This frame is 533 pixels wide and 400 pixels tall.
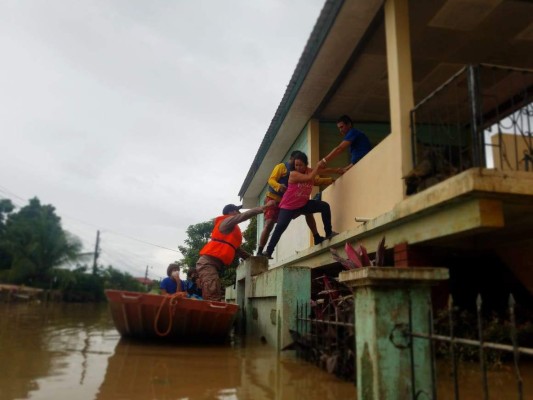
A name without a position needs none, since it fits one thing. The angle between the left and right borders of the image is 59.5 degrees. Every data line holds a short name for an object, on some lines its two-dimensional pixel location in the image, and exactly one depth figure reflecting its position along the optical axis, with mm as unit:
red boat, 5926
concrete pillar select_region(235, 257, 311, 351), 5191
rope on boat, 5880
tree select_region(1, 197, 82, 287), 37938
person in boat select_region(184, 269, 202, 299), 9048
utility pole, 50266
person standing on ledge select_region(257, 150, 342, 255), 6711
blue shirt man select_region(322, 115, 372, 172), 6418
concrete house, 3748
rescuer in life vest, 7191
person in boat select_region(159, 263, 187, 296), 7949
